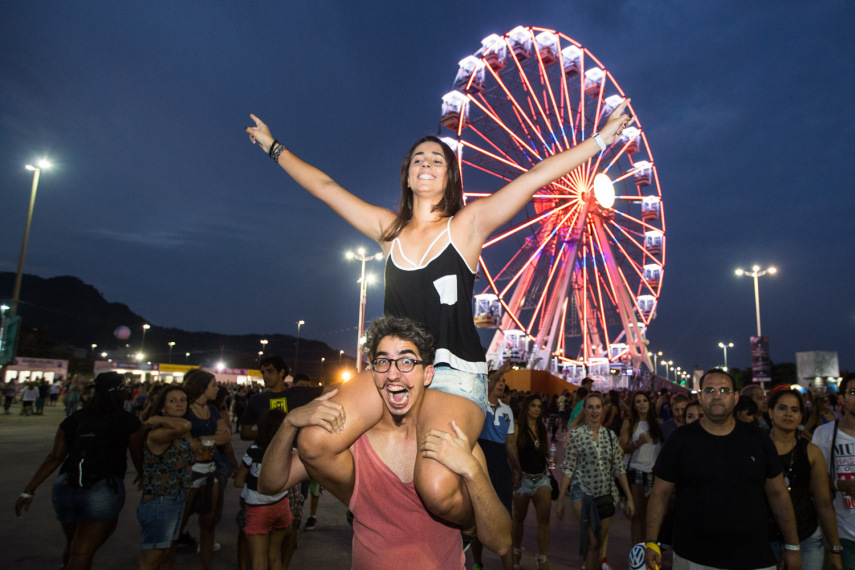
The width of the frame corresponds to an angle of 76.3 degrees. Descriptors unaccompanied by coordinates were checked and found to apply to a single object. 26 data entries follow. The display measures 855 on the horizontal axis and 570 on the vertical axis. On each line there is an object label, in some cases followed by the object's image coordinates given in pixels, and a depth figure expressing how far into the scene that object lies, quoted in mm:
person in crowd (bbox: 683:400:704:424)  6714
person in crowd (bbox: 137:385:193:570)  4617
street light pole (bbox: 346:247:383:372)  21391
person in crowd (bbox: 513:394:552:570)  6539
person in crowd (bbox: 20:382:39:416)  25000
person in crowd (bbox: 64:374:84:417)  19234
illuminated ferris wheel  24688
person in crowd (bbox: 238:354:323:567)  5535
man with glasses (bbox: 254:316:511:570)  2146
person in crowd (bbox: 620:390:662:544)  6832
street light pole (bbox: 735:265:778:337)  27416
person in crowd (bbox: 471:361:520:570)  4063
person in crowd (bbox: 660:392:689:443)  7445
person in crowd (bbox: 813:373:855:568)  4129
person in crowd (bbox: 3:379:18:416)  26119
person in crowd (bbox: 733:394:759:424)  5957
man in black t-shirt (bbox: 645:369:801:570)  3555
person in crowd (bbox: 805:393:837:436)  6191
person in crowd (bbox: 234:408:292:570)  4980
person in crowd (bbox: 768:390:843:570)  4129
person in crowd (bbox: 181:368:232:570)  5859
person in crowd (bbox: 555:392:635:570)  5922
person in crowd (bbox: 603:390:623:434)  9344
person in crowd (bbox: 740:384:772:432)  6955
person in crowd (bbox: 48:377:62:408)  32438
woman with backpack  4398
